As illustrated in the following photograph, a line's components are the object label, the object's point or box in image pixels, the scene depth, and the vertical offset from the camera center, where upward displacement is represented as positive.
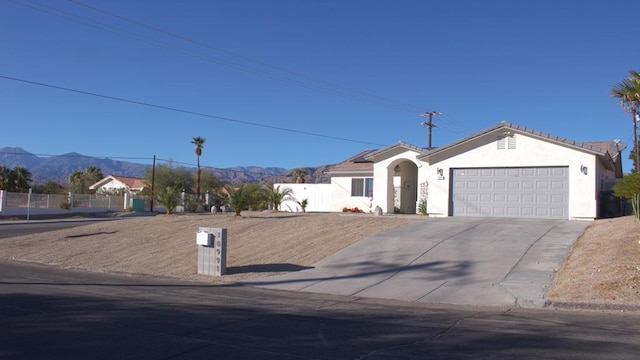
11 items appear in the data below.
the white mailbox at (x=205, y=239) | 16.56 -0.96
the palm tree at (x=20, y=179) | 64.06 +2.41
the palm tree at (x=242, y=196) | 27.55 +0.47
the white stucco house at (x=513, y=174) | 22.97 +1.66
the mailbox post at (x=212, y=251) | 16.38 -1.30
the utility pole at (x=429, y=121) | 51.00 +7.85
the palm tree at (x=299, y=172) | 70.71 +4.41
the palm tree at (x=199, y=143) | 70.44 +7.49
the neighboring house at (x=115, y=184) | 90.86 +3.19
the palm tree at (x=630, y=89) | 18.62 +4.37
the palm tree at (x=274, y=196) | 33.97 +0.66
